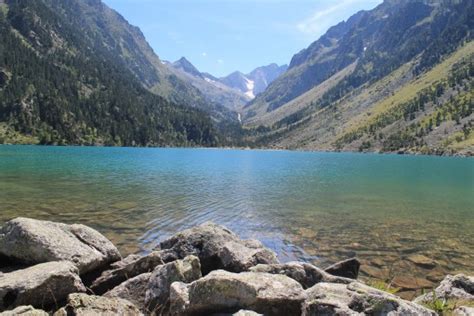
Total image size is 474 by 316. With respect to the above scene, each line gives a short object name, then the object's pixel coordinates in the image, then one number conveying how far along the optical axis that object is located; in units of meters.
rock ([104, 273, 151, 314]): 12.53
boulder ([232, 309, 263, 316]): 9.39
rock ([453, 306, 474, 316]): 9.83
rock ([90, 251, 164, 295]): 14.05
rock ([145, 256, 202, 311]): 11.95
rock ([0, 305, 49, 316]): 8.78
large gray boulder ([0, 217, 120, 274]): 13.09
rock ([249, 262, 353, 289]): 13.16
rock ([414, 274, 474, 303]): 12.86
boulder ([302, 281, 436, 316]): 9.12
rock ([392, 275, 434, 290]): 19.66
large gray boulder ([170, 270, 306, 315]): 10.09
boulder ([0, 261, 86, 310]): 10.80
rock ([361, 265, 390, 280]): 21.16
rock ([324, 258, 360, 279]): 16.47
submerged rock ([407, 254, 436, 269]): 23.25
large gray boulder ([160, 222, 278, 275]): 15.09
